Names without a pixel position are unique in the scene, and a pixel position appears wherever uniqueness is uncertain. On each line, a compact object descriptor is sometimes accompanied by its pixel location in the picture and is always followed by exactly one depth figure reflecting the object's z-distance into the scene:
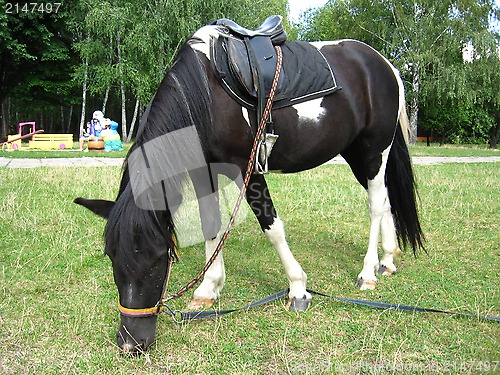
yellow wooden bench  17.59
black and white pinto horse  2.19
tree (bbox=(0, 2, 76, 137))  22.81
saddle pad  2.69
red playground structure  16.81
